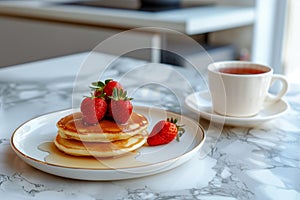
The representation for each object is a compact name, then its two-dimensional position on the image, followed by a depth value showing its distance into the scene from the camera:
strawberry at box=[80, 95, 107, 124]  0.77
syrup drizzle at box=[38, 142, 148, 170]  0.72
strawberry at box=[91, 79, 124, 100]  0.81
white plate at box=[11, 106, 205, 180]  0.69
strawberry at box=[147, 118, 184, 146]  0.81
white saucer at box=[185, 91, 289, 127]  0.94
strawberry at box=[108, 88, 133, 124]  0.78
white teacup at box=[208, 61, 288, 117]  0.94
